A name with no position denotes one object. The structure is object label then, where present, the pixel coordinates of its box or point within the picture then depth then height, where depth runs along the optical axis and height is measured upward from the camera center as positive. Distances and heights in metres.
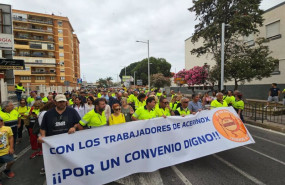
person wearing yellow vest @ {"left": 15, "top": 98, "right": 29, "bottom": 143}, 5.35 -0.70
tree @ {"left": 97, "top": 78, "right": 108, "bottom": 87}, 104.40 +4.51
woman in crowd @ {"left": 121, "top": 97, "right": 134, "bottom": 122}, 4.76 -0.72
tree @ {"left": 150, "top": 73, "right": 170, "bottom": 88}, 36.53 +1.37
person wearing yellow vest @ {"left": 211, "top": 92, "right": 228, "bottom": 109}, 5.26 -0.55
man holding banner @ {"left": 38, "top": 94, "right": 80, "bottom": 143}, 2.96 -0.61
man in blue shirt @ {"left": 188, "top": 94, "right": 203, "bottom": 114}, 4.71 -0.55
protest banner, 2.70 -1.20
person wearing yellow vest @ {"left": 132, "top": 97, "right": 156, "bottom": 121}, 3.80 -0.62
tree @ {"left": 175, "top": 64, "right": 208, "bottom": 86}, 17.94 +1.30
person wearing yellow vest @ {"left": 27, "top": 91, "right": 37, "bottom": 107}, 7.75 -0.48
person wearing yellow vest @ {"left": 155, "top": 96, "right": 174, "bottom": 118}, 4.08 -0.59
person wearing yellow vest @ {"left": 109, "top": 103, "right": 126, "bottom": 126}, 3.60 -0.69
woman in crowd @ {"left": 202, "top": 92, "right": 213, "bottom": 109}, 7.97 -0.67
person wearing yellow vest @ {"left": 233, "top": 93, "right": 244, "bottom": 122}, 6.40 -0.75
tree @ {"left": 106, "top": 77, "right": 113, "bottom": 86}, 106.81 +5.41
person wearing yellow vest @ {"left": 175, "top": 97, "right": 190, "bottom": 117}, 4.25 -0.60
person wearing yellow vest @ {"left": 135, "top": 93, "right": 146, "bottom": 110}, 5.79 -0.36
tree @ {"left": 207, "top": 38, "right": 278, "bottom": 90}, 11.83 +1.58
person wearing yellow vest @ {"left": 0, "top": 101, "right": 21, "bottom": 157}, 4.34 -0.72
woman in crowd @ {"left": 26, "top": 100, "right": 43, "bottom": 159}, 4.47 -1.17
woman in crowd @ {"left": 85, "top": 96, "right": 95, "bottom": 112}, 5.78 -0.60
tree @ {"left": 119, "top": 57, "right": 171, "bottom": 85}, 55.00 +6.96
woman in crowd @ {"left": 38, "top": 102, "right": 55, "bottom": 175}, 3.72 -0.49
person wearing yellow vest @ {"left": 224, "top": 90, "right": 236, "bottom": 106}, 6.93 -0.58
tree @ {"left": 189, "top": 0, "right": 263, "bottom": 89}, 11.91 +5.54
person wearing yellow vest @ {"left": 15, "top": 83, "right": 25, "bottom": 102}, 12.25 -0.09
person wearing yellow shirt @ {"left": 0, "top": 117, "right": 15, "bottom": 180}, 3.03 -1.11
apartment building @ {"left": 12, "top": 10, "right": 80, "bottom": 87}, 43.69 +12.31
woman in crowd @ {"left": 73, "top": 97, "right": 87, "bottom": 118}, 5.88 -0.71
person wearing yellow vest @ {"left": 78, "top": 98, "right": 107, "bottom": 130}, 3.39 -0.64
